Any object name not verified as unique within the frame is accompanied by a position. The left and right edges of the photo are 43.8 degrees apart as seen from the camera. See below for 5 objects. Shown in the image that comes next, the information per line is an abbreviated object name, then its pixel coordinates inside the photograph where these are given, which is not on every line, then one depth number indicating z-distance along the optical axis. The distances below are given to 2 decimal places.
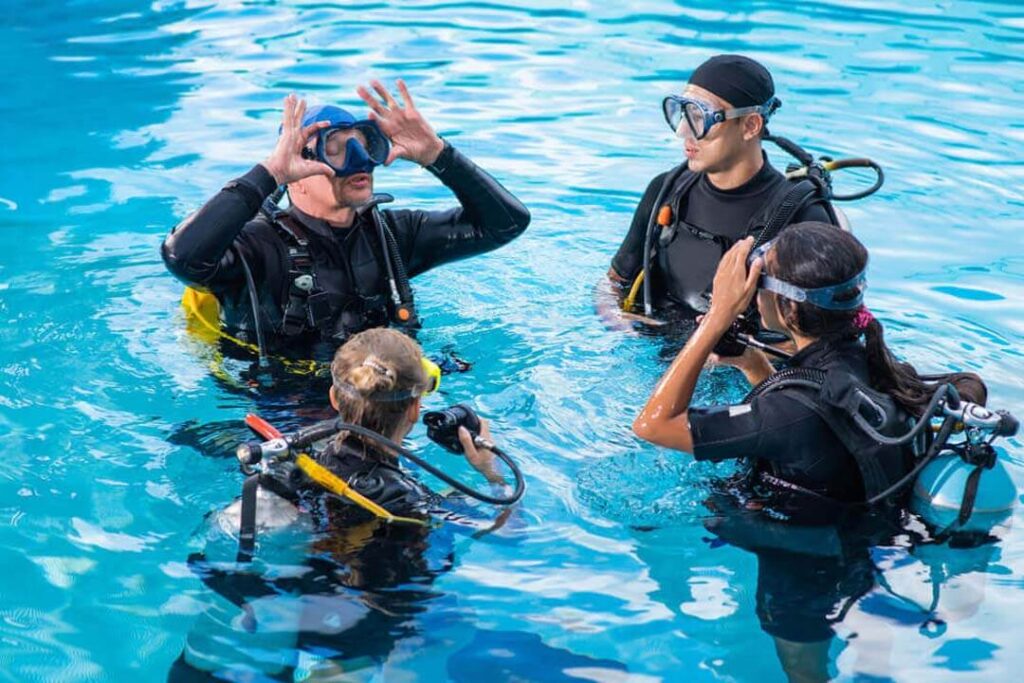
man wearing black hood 5.46
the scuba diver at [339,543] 3.66
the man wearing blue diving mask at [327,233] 4.83
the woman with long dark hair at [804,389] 3.82
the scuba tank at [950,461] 3.78
